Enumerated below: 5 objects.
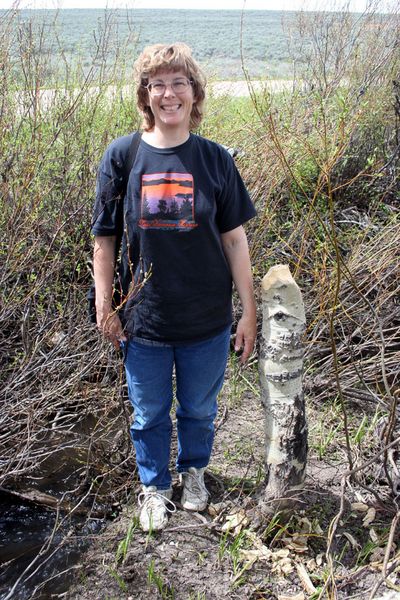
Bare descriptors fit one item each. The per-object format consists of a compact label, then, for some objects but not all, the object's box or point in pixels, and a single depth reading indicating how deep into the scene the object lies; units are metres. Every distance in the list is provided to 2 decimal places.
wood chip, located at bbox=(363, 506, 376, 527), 2.63
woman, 2.13
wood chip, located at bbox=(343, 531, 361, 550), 2.51
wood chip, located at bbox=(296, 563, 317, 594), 2.33
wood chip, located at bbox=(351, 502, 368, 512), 2.71
